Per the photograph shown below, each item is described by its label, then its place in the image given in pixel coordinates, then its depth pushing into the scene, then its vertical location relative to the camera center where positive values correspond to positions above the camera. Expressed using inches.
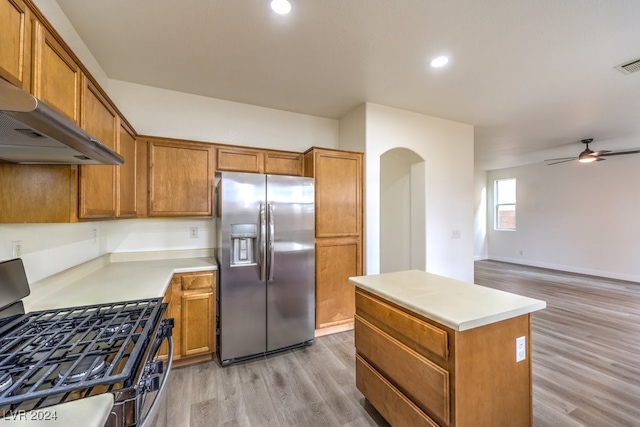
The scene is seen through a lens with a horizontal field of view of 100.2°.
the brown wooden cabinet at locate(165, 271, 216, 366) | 94.9 -35.7
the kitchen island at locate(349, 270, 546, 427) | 49.9 -29.0
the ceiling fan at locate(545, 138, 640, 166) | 183.3 +42.6
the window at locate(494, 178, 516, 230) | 297.4 +13.6
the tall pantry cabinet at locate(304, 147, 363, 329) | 120.4 -5.8
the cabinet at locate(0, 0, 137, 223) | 42.6 +22.3
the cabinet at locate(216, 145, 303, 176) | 118.0 +25.8
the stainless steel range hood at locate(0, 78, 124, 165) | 29.7 +11.8
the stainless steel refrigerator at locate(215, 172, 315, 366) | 99.1 -18.4
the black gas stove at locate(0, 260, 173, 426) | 30.2 -19.7
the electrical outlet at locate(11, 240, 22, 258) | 58.2 -7.0
